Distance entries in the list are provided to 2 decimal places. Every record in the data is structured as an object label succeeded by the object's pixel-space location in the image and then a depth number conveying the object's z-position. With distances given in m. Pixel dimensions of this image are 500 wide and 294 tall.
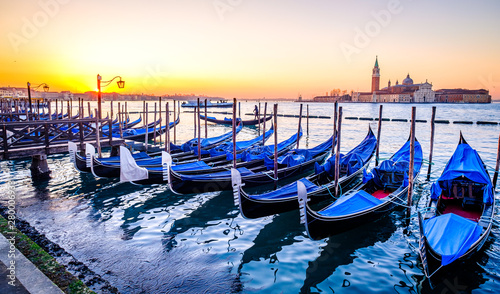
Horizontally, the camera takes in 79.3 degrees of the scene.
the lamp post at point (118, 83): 10.59
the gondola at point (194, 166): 7.26
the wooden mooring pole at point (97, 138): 9.65
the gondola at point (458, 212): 4.18
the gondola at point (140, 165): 8.23
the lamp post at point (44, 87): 16.77
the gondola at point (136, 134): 16.84
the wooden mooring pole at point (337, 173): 7.06
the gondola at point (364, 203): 5.06
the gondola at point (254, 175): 7.28
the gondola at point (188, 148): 11.04
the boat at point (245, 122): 31.52
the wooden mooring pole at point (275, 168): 8.34
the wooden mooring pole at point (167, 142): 11.38
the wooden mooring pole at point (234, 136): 8.50
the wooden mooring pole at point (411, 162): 6.00
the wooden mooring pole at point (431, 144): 9.68
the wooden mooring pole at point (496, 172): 7.91
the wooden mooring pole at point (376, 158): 11.54
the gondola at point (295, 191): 5.86
